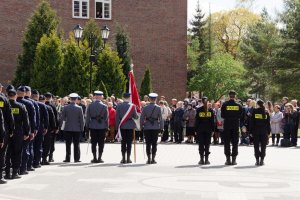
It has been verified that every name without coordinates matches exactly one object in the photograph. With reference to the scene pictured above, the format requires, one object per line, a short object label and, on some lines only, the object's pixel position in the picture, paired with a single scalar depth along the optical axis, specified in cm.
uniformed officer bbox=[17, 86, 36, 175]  1556
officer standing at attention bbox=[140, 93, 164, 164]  1923
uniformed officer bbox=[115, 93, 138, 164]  1917
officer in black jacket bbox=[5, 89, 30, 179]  1458
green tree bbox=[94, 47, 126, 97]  4347
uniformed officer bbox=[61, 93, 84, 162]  1922
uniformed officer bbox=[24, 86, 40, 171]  1614
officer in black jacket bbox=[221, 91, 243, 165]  1902
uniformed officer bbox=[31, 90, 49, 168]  1717
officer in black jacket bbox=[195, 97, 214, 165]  1916
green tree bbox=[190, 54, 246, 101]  7300
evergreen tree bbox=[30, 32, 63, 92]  4112
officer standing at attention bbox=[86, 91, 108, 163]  1931
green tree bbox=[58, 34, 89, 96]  4022
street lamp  3275
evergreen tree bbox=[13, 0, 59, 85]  4362
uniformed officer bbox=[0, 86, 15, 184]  1360
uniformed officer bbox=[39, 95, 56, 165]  1806
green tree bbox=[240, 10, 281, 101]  6856
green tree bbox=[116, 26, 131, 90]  4847
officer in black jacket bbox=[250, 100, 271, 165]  1916
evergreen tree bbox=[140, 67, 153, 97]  4891
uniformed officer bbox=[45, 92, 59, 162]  1838
